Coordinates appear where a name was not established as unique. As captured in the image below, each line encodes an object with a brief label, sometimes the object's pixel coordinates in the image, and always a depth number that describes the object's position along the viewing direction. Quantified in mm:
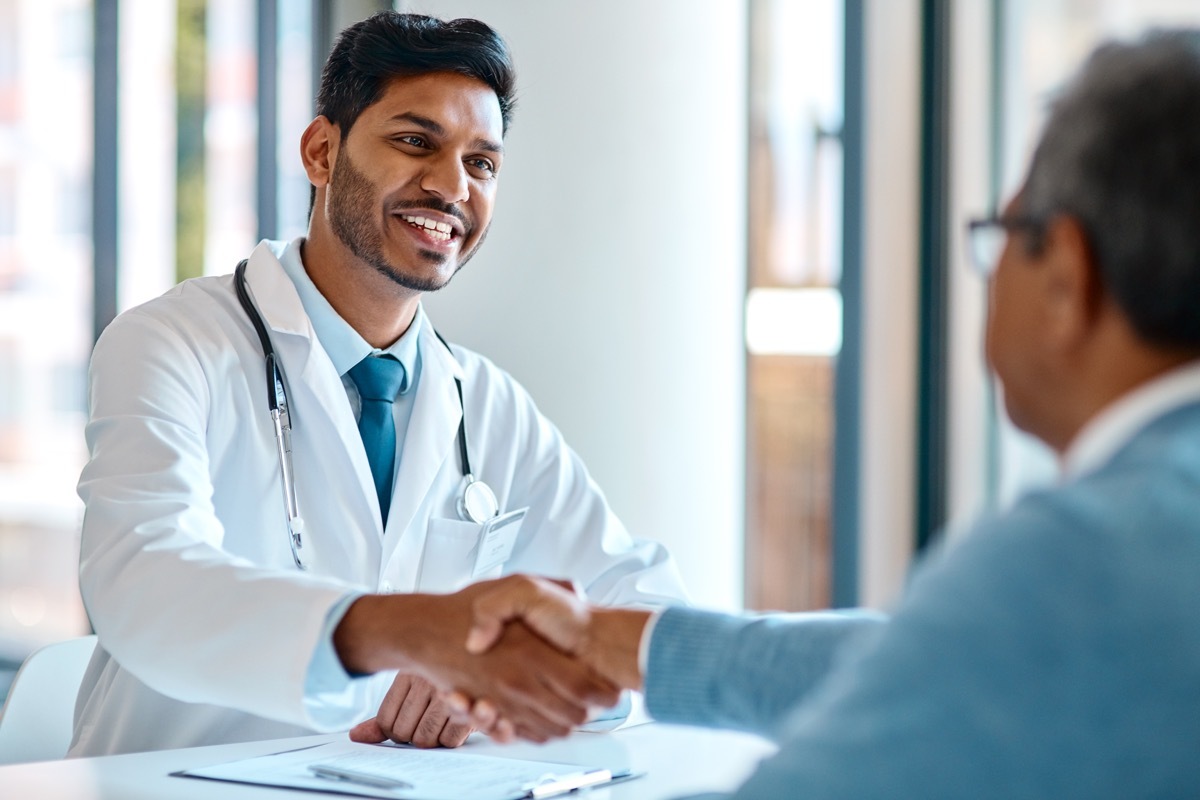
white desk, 1816
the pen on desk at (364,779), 1825
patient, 1200
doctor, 1866
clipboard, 1816
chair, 2061
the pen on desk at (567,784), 1813
